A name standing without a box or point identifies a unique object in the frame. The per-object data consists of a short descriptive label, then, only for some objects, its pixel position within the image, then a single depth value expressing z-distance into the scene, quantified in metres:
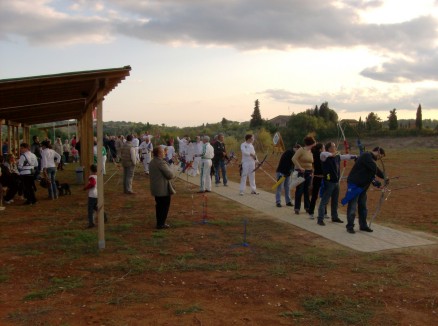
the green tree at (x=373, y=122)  53.81
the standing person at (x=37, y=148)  18.17
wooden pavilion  7.02
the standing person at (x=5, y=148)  18.75
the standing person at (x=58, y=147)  24.27
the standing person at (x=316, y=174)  9.72
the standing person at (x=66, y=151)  29.72
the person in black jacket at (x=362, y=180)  8.25
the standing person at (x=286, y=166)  10.98
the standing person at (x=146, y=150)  19.38
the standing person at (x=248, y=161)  12.66
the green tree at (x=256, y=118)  75.38
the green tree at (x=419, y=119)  55.12
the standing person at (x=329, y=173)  8.95
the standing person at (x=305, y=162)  10.02
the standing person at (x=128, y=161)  13.87
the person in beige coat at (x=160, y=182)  8.77
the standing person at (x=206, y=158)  13.67
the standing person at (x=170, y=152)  20.36
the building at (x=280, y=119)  102.99
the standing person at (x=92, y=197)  8.80
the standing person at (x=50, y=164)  12.52
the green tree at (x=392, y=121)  55.00
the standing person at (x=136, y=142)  19.45
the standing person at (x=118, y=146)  26.70
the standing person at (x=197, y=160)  17.04
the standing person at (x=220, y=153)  14.95
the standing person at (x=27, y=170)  11.77
